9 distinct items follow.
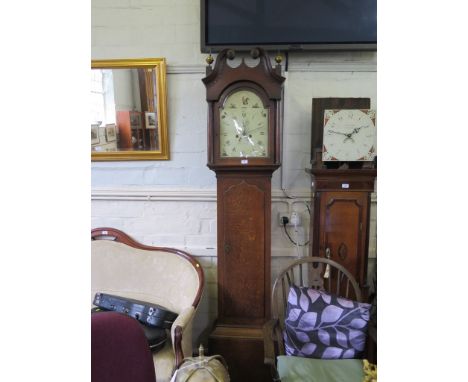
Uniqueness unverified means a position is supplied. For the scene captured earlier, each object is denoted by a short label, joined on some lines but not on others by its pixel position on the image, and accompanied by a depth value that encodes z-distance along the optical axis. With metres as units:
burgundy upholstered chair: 0.76
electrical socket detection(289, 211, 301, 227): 1.91
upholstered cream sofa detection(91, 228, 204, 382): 1.82
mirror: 1.90
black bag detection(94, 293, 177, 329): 1.63
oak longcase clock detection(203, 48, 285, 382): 1.59
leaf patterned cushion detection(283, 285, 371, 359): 1.43
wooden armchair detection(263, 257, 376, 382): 1.34
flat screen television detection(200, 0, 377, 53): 1.75
